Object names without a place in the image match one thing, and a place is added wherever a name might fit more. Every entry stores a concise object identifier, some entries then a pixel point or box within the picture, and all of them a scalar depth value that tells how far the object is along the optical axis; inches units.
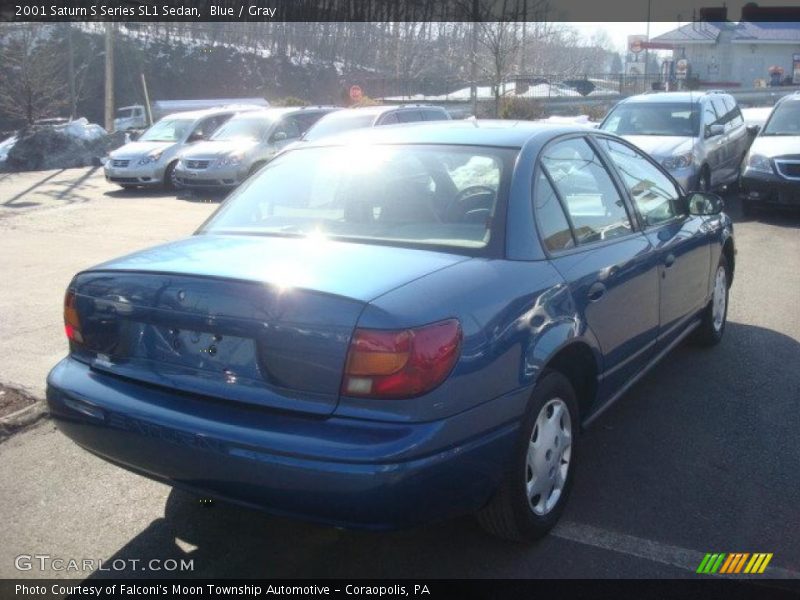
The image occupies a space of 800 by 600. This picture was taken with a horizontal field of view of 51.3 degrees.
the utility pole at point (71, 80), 1737.2
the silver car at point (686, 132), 448.1
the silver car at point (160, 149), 656.4
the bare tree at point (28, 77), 1198.3
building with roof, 1941.4
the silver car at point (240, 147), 613.3
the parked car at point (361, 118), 585.6
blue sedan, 109.0
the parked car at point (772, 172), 440.5
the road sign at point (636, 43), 1935.4
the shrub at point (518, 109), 966.4
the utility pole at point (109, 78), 985.9
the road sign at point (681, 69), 1626.7
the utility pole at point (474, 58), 959.6
